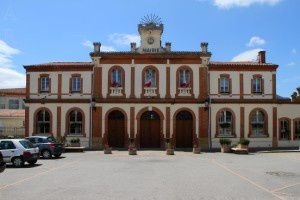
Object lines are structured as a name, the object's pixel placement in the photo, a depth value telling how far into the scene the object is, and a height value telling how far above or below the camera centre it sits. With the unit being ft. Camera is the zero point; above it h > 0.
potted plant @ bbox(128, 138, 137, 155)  59.37 -8.72
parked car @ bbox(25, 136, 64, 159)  52.60 -6.88
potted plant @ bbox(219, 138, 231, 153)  65.42 -8.48
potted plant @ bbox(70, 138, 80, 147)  69.00 -8.10
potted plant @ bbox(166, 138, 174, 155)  59.60 -8.86
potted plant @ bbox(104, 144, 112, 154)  61.42 -9.14
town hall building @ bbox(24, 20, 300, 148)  72.93 +3.32
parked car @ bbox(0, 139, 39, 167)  41.77 -6.37
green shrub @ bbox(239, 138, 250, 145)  63.39 -7.27
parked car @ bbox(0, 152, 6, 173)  24.54 -5.00
